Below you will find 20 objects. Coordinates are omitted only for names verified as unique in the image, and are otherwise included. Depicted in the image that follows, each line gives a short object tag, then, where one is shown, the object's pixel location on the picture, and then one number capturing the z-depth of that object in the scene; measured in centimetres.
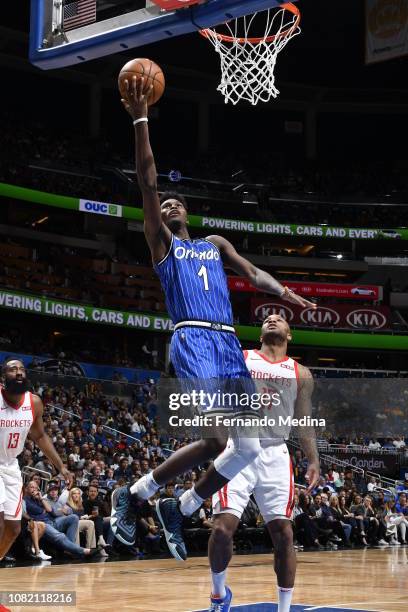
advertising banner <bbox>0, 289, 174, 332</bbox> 2655
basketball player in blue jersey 505
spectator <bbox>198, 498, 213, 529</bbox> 1506
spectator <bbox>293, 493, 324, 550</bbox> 1680
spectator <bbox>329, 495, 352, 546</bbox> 1800
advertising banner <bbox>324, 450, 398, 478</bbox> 2378
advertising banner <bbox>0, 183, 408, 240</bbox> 2953
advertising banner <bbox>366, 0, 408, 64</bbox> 2708
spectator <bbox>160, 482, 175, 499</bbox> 1455
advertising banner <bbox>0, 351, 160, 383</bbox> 2513
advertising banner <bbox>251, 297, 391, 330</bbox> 3300
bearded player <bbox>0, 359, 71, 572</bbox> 752
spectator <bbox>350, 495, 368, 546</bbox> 1861
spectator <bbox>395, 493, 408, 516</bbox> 1995
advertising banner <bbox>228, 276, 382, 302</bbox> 3372
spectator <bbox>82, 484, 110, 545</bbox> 1341
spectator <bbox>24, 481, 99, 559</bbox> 1255
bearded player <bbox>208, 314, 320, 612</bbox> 629
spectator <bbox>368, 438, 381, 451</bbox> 2430
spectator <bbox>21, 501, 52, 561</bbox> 1234
